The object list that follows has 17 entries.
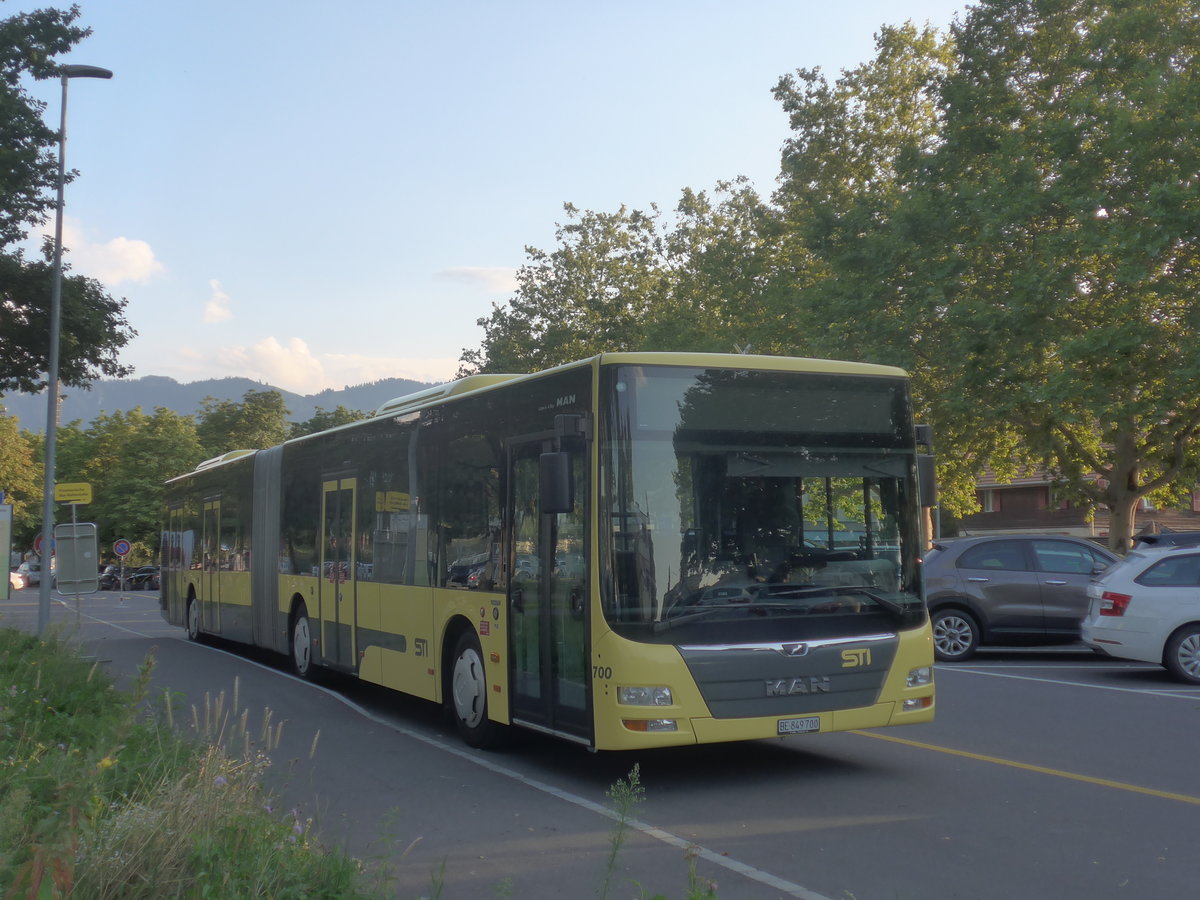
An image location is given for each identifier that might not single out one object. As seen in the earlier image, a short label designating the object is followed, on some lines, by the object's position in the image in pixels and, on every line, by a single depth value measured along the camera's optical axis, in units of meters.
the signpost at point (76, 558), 19.38
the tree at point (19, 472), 79.94
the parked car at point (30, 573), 88.73
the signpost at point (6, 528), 26.12
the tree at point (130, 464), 85.12
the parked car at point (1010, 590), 17.11
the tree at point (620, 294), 48.50
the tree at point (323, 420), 95.94
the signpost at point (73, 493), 26.59
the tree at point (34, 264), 23.75
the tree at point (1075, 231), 25.78
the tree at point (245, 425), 96.88
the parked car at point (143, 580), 73.31
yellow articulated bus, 8.37
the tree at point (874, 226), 30.66
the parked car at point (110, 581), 74.86
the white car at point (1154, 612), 14.28
